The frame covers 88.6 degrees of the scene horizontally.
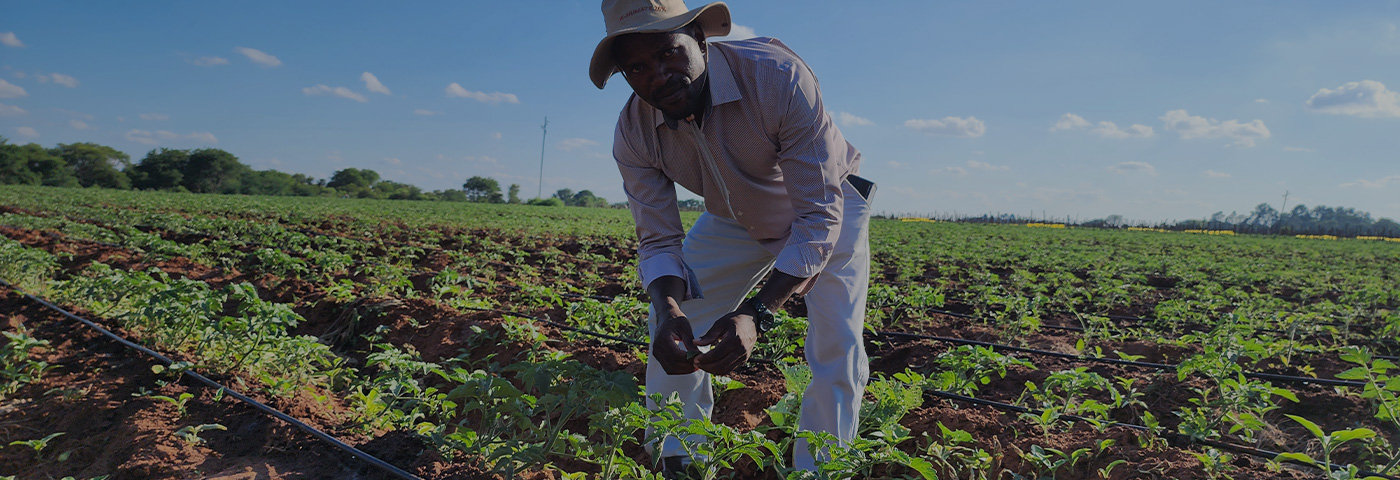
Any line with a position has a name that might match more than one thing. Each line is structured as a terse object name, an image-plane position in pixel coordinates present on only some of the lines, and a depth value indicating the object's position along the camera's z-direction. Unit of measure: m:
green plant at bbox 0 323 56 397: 3.10
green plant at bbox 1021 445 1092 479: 2.12
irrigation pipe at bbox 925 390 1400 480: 2.51
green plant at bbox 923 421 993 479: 2.16
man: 2.00
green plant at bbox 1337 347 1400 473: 2.08
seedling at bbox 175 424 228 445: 2.50
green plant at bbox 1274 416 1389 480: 1.80
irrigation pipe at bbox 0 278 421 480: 2.31
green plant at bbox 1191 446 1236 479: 2.10
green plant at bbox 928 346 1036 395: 3.06
